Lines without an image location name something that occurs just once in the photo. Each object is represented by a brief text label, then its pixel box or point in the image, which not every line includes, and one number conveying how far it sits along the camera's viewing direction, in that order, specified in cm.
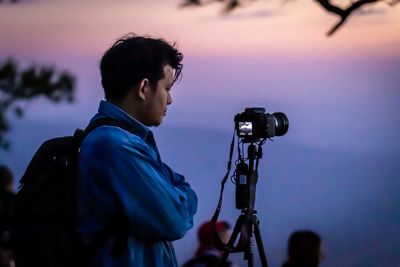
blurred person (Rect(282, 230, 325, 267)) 485
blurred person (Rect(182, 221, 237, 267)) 492
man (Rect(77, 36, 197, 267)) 297
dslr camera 441
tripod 439
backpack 288
